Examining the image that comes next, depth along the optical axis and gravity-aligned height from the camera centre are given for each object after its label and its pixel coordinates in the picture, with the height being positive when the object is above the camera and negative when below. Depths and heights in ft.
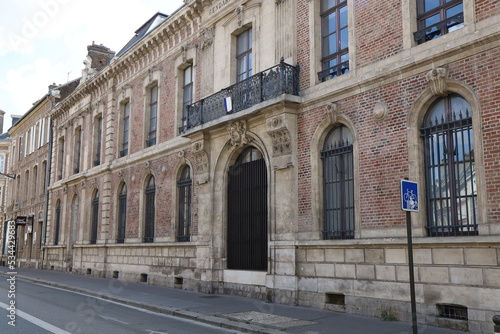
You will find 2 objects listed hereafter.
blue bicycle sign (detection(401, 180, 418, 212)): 25.36 +2.36
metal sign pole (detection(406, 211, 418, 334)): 22.42 -1.56
